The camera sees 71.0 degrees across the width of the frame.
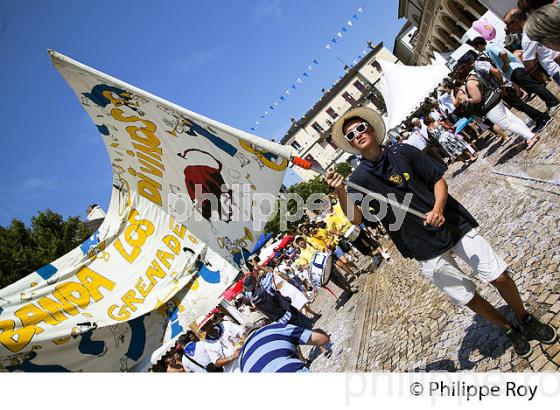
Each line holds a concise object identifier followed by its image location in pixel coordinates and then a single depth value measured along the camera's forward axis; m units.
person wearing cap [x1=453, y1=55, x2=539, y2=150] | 7.07
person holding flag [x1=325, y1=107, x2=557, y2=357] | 3.14
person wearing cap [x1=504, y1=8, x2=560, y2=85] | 5.80
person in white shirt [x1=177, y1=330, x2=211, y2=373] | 4.82
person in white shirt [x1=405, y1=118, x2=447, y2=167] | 12.45
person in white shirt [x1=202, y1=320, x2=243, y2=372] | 4.90
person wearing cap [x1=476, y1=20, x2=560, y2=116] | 6.86
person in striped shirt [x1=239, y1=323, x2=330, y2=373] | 2.83
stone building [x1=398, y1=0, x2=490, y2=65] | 38.59
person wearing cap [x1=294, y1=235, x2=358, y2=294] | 11.99
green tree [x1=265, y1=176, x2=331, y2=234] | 63.33
